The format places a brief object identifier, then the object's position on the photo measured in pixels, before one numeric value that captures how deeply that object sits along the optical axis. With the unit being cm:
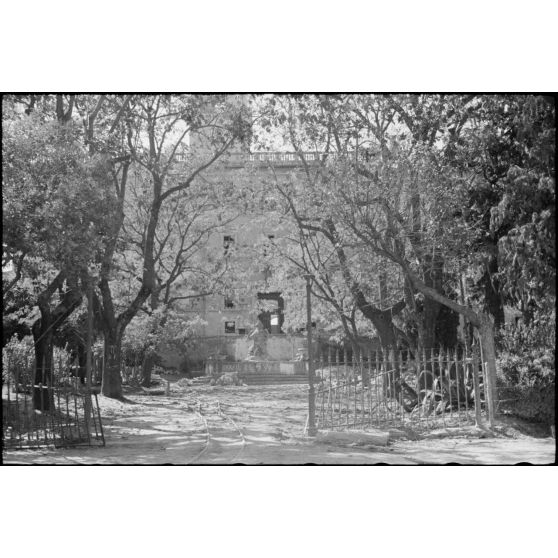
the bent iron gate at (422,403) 803
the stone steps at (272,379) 1998
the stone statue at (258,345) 2222
